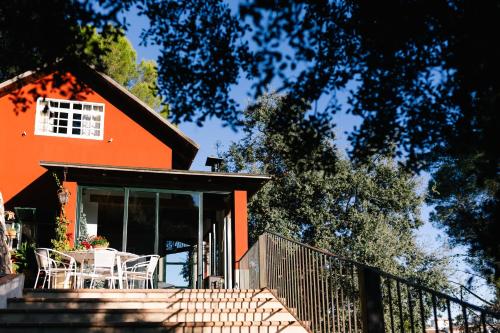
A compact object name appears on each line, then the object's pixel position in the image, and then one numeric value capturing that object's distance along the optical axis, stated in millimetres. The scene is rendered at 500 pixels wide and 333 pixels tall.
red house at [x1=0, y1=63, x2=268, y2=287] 11703
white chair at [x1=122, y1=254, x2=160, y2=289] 9770
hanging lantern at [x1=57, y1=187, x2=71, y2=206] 10773
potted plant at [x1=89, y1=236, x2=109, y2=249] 10512
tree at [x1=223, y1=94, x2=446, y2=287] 20188
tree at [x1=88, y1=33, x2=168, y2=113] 24188
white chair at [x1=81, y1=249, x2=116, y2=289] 9281
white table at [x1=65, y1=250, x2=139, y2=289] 9492
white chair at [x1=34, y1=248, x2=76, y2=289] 9266
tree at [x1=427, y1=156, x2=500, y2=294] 21141
